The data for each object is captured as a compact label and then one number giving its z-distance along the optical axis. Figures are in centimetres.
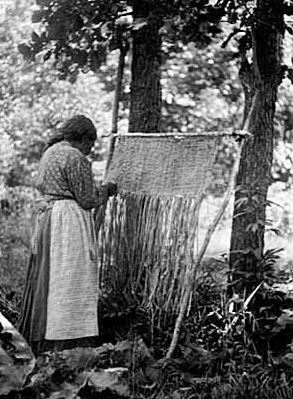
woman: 451
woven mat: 447
